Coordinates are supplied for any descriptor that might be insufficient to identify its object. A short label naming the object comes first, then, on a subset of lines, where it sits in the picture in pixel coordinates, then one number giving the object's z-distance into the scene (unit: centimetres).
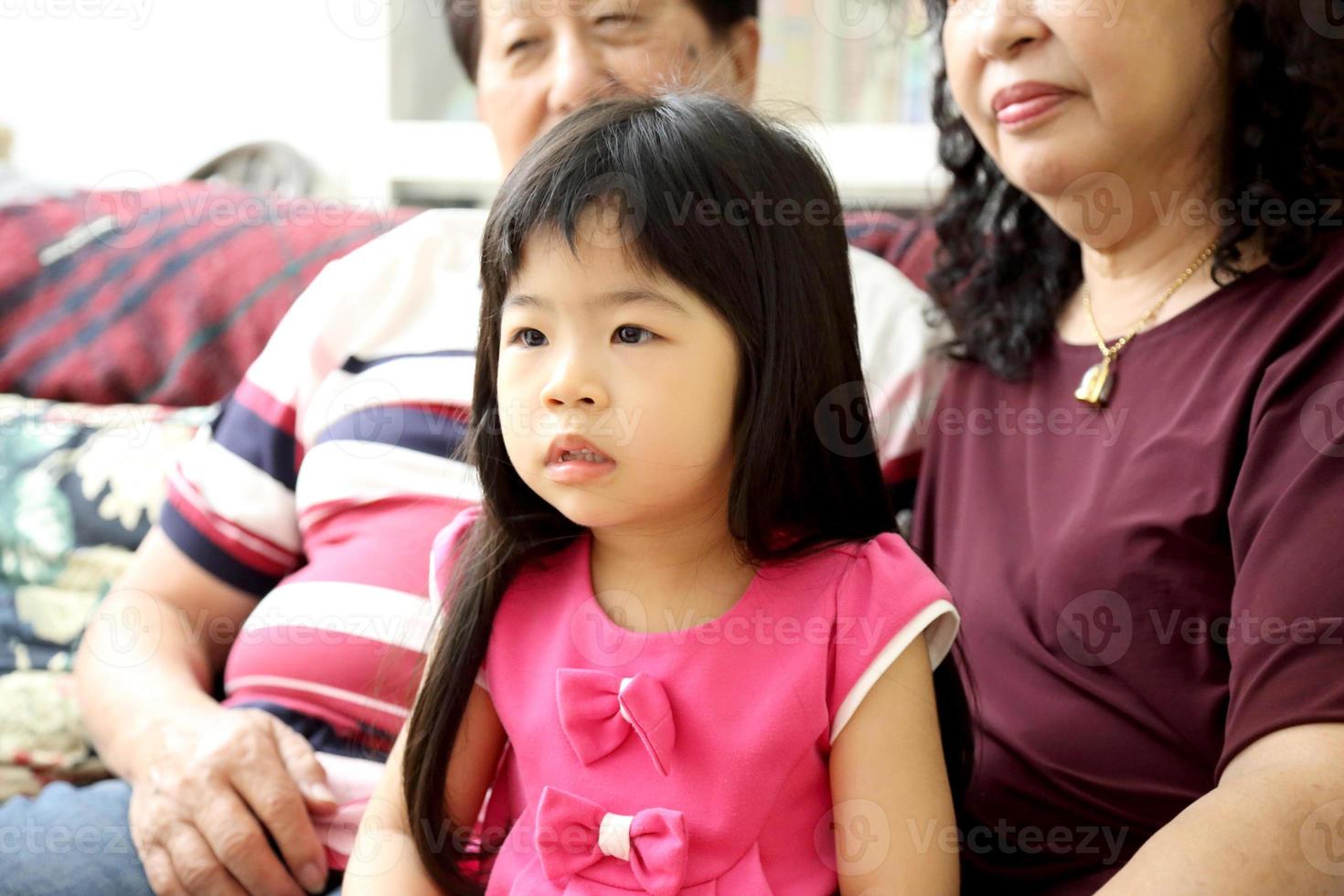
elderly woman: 91
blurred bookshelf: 245
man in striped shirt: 120
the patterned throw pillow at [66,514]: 160
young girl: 89
